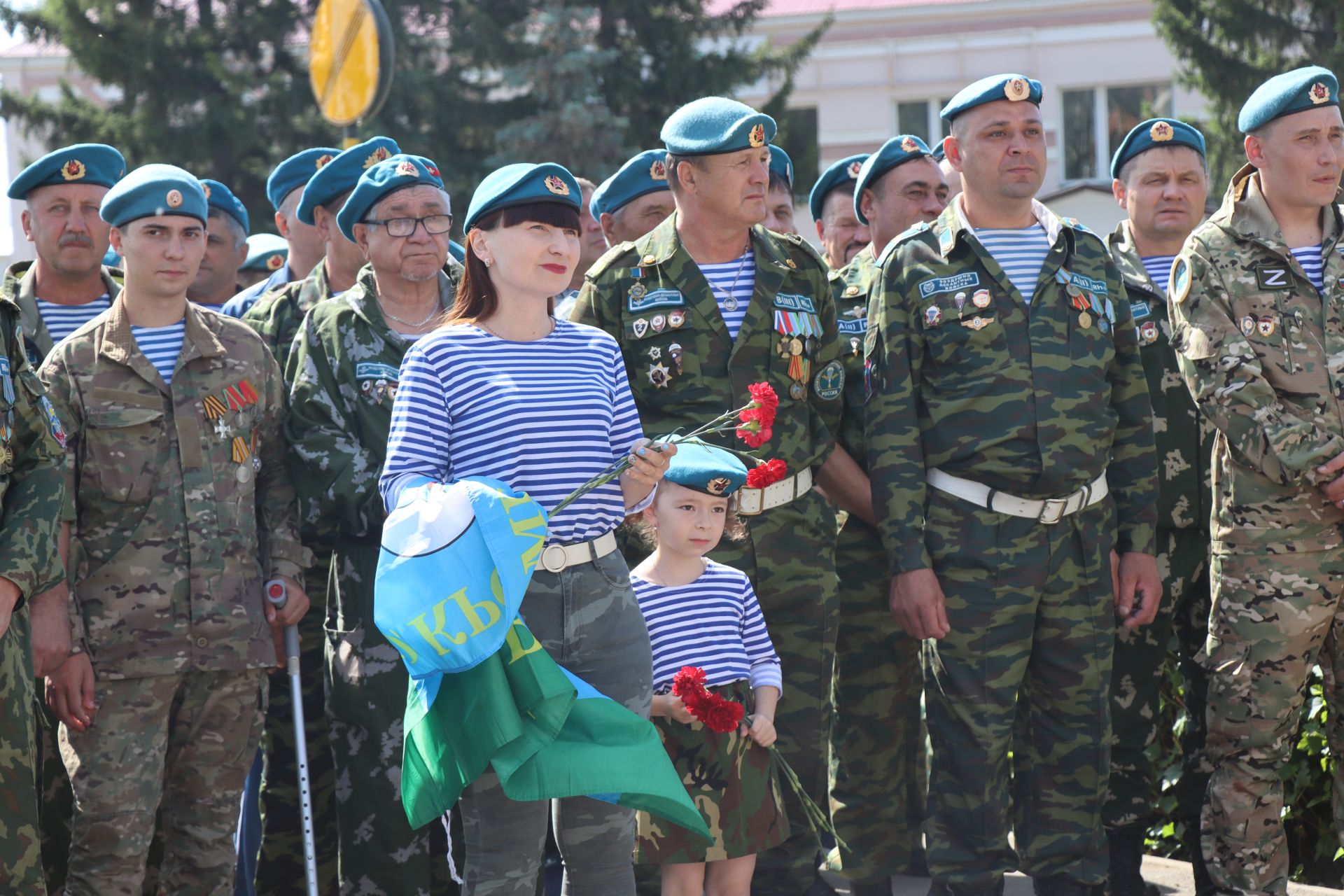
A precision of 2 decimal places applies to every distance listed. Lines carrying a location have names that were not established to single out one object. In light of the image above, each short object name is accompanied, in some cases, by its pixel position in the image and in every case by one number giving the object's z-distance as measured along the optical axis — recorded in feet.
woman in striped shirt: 24.27
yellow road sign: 78.79
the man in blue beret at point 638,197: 42.39
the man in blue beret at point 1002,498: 32.30
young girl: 29.04
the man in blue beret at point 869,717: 35.70
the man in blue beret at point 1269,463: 32.78
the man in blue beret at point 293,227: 43.78
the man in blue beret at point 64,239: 36.19
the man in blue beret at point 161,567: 29.94
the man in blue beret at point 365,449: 32.22
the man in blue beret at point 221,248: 46.73
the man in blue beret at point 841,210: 46.32
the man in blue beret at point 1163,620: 36.55
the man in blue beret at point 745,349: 32.27
